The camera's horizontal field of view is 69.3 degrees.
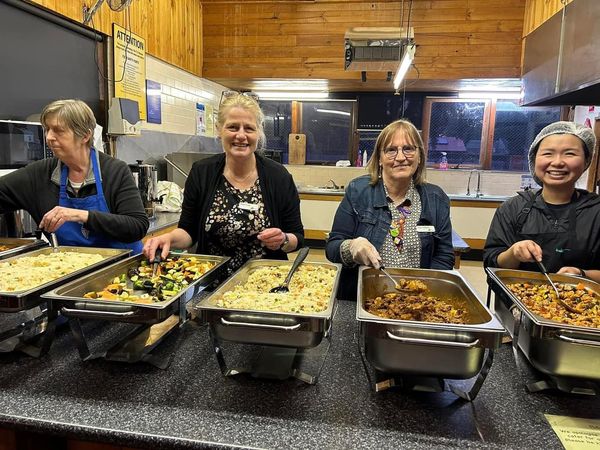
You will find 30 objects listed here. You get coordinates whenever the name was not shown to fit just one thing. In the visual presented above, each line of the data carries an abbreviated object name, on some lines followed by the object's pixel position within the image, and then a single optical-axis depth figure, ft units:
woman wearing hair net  5.37
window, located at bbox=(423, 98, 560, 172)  20.10
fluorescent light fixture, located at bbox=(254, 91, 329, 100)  21.12
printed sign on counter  2.93
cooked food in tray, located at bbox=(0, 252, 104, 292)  4.08
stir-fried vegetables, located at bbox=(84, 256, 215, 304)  3.89
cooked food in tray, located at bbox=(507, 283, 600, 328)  3.63
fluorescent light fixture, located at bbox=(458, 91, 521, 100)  19.38
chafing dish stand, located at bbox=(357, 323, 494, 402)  3.43
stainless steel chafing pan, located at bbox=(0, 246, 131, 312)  3.52
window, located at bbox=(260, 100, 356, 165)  21.53
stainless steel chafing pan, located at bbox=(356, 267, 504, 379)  3.01
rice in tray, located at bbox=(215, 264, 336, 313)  3.62
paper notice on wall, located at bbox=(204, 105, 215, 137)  18.38
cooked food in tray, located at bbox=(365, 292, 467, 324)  3.63
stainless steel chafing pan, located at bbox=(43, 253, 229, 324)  3.37
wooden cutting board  21.74
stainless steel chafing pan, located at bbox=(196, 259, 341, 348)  3.23
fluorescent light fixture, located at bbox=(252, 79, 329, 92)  18.61
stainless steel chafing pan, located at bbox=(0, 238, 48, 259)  5.09
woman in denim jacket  5.61
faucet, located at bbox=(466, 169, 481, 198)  20.04
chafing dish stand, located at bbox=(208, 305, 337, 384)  3.63
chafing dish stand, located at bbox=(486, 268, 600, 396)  3.42
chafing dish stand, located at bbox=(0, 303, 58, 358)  3.84
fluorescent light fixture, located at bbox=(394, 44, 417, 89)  11.21
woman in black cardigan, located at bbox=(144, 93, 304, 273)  5.74
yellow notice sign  11.87
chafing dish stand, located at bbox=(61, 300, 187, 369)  3.68
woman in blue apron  5.67
